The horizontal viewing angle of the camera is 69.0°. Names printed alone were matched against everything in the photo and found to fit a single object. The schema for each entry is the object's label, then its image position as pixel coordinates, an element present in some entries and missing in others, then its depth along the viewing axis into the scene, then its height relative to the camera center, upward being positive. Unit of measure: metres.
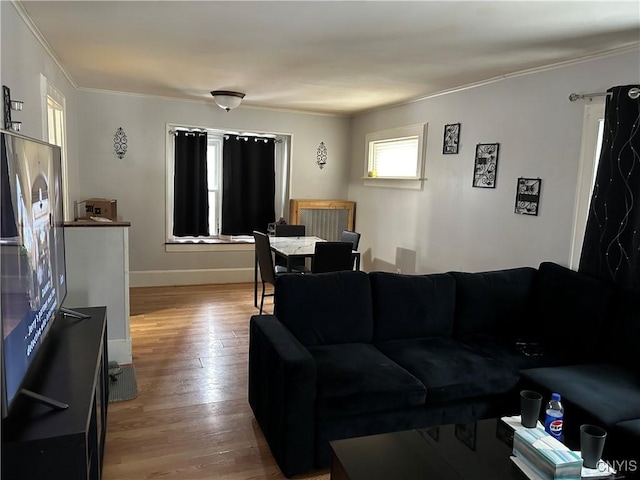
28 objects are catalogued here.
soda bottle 1.86 -0.88
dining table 4.54 -0.63
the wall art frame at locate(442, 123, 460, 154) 4.54 +0.55
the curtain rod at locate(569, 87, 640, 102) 2.82 +0.71
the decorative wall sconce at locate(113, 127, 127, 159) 5.52 +0.43
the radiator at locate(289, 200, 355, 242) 6.50 -0.40
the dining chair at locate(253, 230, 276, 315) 4.65 -0.74
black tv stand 1.41 -0.79
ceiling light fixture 4.88 +0.90
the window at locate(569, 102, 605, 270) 3.23 +0.22
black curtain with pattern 2.87 +0.01
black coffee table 1.74 -1.04
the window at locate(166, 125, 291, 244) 5.97 +0.10
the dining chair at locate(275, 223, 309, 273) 5.22 -0.58
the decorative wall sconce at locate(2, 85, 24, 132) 2.37 +0.35
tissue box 1.64 -0.93
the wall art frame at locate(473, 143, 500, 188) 4.07 +0.27
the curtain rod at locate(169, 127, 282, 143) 5.92 +0.66
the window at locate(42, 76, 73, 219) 3.44 +0.48
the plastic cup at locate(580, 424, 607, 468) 1.67 -0.88
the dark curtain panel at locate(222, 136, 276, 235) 6.30 +0.00
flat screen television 1.41 -0.29
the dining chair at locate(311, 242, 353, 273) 4.41 -0.64
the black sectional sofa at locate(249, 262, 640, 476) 2.29 -0.95
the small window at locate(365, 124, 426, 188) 5.14 +0.44
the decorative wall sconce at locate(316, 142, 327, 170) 6.58 +0.46
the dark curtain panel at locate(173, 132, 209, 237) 6.00 -0.04
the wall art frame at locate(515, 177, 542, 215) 3.67 +0.01
